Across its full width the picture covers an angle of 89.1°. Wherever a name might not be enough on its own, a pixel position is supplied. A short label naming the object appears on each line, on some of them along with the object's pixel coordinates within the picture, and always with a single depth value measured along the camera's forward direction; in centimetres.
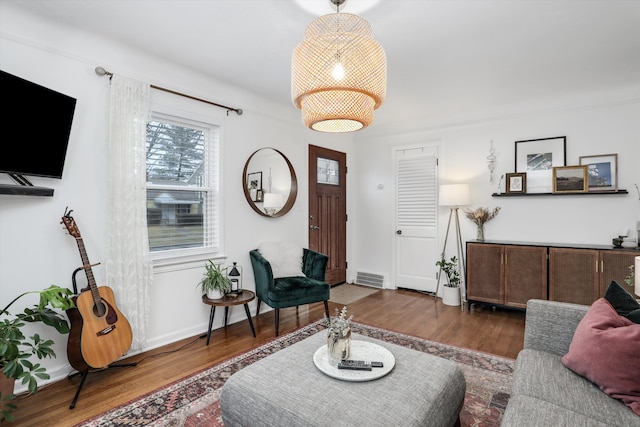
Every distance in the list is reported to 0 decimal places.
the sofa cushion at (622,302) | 157
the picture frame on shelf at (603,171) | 356
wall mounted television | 201
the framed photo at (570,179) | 366
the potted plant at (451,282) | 419
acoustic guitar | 220
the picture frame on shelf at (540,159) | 384
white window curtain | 258
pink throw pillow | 135
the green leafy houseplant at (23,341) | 159
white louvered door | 470
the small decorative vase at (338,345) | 172
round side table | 296
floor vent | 516
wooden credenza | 325
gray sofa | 127
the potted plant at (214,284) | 305
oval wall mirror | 371
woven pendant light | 170
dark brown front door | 467
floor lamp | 415
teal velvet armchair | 316
